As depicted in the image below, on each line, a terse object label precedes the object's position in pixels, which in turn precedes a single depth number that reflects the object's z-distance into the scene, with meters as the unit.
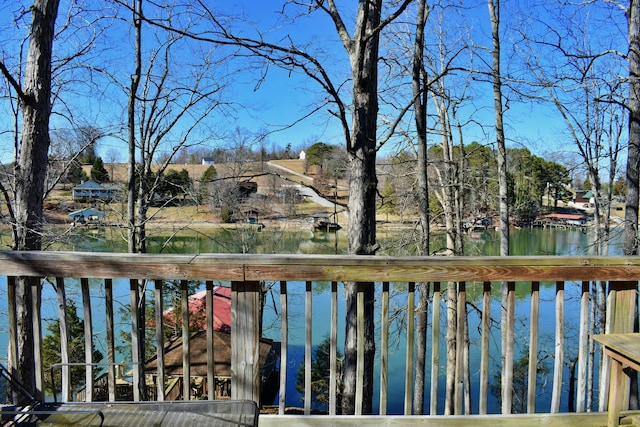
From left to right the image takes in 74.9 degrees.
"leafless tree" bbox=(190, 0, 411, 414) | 3.17
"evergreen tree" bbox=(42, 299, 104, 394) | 8.60
